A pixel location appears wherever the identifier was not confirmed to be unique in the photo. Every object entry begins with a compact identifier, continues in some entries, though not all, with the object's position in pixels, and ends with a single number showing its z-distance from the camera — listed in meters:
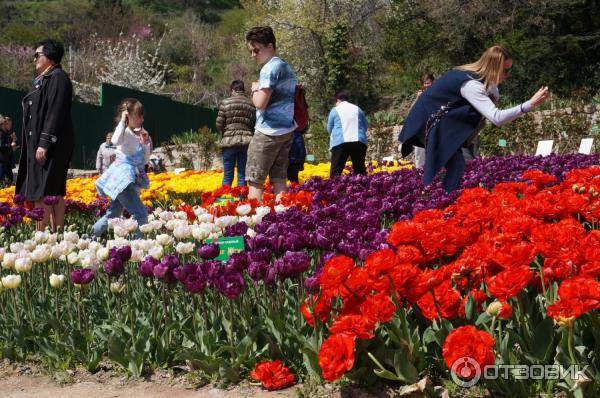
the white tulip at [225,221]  4.25
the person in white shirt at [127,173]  5.73
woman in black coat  5.62
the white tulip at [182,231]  3.91
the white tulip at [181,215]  4.88
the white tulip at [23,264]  3.25
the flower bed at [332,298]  2.13
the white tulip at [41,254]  3.40
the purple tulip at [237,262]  2.78
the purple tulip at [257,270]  2.73
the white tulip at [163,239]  3.84
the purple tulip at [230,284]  2.58
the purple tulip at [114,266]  3.09
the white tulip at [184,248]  3.59
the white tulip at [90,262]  3.46
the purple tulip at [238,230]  3.72
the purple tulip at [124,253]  3.19
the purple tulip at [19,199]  5.57
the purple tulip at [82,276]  3.02
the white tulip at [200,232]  3.97
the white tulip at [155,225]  4.42
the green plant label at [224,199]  5.65
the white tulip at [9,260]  3.32
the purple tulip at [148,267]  2.99
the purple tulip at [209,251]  3.17
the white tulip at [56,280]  3.15
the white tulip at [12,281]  3.11
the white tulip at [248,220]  4.34
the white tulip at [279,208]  4.89
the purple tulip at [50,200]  5.28
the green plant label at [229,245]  3.47
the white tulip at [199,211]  5.08
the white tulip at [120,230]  4.21
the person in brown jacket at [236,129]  7.96
